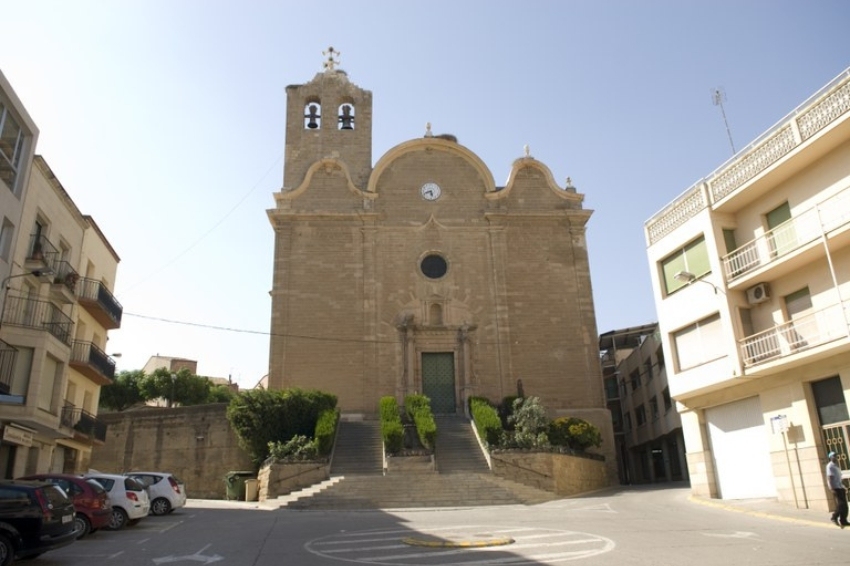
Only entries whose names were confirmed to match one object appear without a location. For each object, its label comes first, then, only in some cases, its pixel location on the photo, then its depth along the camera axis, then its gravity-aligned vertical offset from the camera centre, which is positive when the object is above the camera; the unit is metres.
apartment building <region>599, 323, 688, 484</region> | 32.16 +4.37
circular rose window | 29.00 +9.34
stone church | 27.34 +8.55
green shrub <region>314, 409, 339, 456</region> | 20.98 +2.17
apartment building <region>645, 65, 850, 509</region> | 14.01 +4.03
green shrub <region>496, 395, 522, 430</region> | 24.52 +3.21
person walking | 11.87 -0.05
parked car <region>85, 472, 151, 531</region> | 14.08 +0.26
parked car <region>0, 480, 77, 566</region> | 8.93 -0.07
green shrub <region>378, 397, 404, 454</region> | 20.56 +1.99
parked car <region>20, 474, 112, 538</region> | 12.27 +0.21
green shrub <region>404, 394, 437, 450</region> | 21.25 +2.64
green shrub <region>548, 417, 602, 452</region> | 23.22 +2.05
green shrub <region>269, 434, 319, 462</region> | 20.36 +1.58
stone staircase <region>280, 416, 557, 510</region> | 18.14 +0.41
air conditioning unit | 15.83 +4.31
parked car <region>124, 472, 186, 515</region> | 17.31 +0.49
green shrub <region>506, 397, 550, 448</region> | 21.25 +2.29
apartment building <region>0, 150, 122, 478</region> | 17.94 +4.91
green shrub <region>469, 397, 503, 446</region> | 21.73 +2.40
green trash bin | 22.89 +0.75
